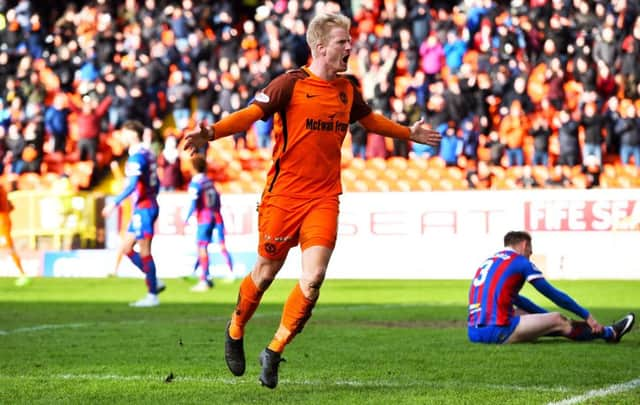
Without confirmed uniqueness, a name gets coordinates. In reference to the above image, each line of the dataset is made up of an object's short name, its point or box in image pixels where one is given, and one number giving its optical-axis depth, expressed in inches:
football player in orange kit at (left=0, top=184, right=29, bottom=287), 884.0
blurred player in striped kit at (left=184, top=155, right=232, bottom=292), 798.5
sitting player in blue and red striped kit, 406.9
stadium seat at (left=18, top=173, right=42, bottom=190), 1159.0
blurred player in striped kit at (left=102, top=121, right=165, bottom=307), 624.7
